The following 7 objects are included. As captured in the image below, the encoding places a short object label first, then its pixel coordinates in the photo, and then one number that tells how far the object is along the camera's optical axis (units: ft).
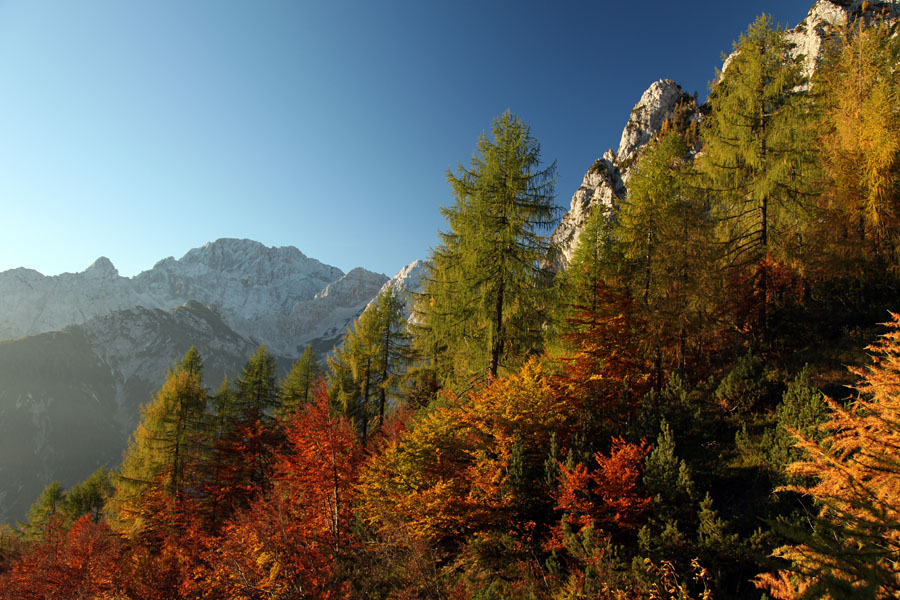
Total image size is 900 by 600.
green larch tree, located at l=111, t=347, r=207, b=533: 68.64
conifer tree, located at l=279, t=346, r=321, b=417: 87.86
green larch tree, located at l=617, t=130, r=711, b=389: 41.68
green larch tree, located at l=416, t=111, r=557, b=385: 40.19
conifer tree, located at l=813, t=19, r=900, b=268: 38.45
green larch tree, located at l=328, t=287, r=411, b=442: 70.03
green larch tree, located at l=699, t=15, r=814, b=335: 40.98
